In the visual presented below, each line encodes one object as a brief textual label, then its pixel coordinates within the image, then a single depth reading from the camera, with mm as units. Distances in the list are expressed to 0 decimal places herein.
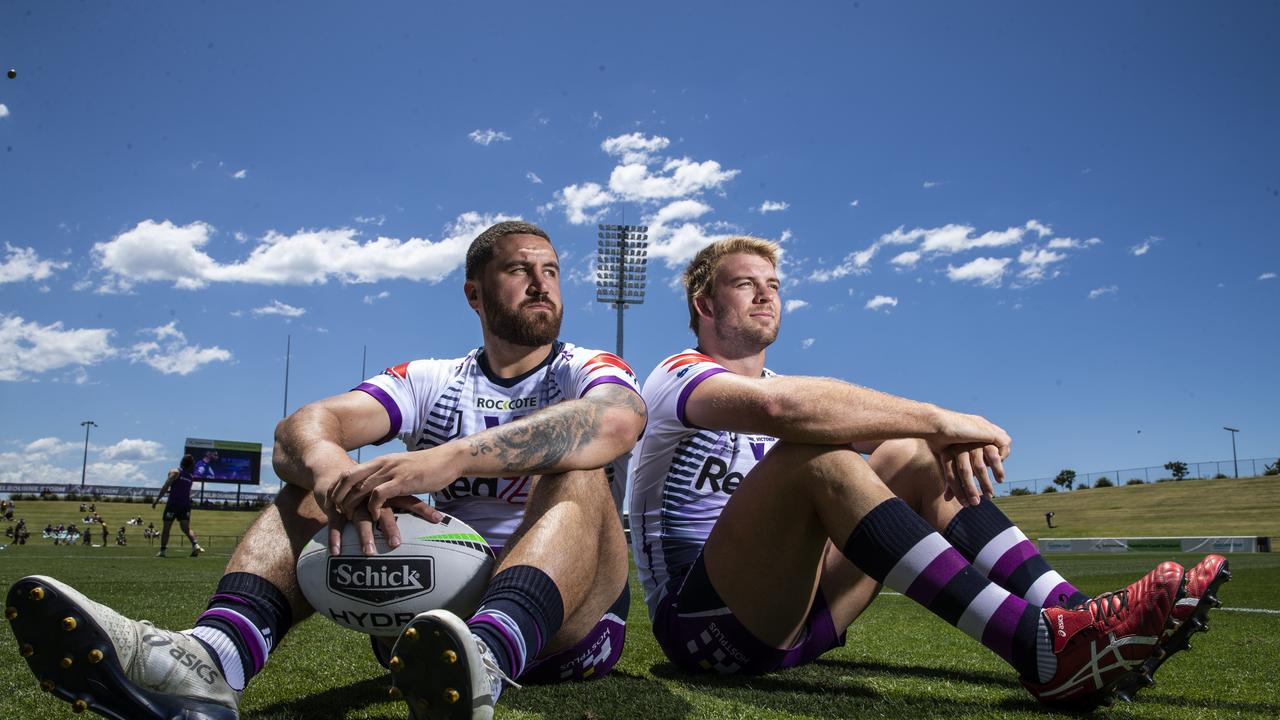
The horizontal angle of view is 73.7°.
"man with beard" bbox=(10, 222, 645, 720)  1776
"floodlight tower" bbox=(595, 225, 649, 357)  35781
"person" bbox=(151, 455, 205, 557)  15517
